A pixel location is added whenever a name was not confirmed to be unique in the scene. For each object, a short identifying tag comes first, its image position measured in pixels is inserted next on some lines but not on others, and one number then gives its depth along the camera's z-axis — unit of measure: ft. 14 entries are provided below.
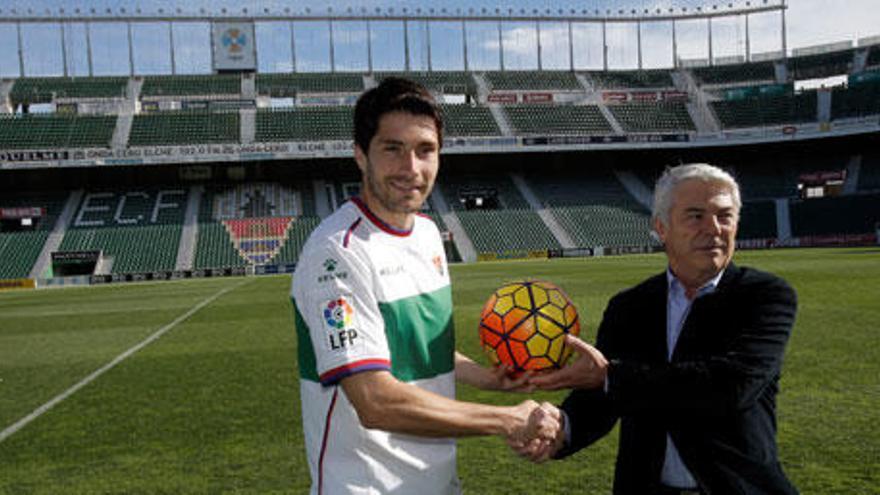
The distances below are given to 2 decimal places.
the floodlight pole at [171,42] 171.42
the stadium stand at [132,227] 120.67
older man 7.58
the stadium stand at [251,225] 125.29
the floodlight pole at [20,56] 165.17
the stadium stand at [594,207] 137.59
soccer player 6.88
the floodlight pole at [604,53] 184.96
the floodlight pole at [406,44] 178.81
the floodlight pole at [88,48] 168.96
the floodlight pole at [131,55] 168.55
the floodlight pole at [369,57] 178.19
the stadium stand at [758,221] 138.00
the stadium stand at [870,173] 142.20
